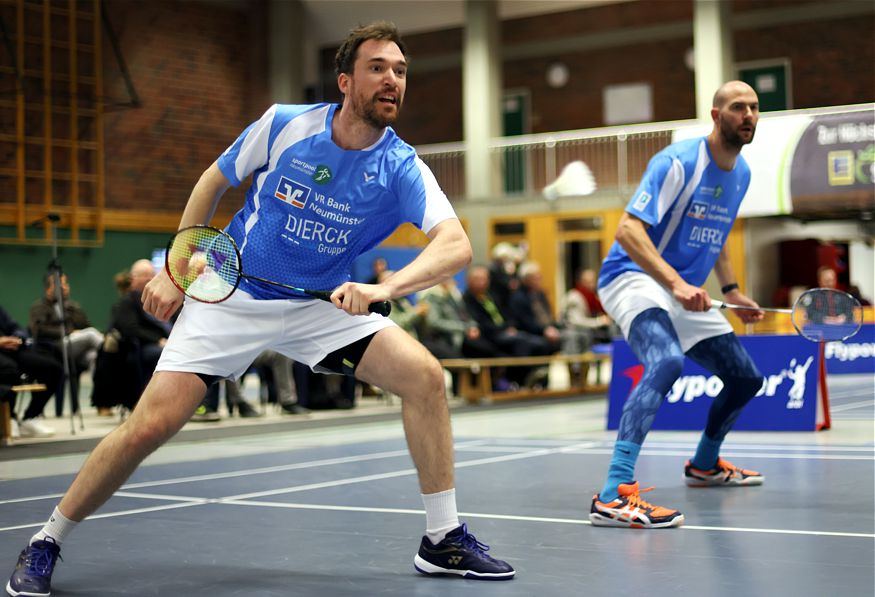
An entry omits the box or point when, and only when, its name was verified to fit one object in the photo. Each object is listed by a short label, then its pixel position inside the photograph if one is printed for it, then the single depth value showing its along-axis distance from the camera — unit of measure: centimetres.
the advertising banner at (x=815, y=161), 1719
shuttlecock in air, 2330
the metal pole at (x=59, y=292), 955
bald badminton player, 516
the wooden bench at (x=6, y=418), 891
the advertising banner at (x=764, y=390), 929
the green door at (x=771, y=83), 2458
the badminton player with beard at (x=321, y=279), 368
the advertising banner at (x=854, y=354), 1648
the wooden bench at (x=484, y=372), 1296
